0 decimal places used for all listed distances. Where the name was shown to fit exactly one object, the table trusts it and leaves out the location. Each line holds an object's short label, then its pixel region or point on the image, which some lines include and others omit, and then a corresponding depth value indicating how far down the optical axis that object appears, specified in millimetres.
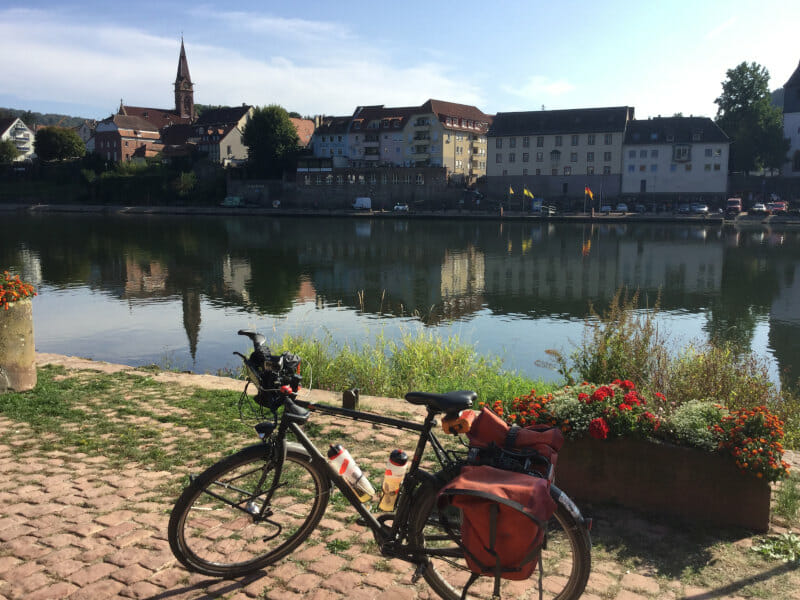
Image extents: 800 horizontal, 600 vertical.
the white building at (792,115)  84312
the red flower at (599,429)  4941
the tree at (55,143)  117000
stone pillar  8320
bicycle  3617
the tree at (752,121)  77688
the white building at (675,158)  81000
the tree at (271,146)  98125
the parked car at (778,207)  71688
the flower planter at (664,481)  4824
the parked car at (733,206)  73688
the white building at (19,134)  134325
